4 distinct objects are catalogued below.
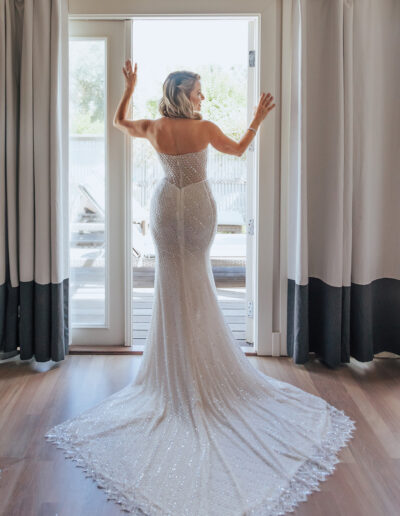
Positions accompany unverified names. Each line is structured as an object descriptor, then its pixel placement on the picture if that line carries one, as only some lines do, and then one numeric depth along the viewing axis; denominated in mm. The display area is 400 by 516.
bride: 2055
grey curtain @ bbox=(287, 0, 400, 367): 3084
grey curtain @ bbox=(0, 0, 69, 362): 3072
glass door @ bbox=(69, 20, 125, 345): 3338
